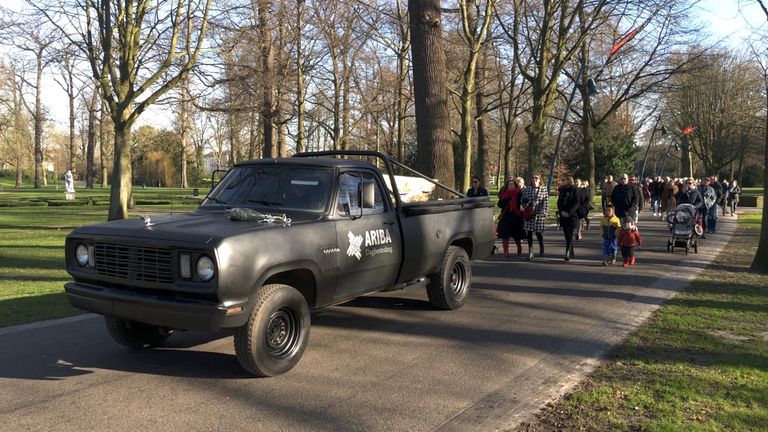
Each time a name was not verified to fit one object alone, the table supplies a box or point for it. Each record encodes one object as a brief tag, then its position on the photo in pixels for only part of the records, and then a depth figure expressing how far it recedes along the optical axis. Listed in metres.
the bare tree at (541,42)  23.00
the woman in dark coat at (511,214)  12.55
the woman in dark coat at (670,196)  20.02
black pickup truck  4.64
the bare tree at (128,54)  16.03
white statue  34.06
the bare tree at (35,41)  15.14
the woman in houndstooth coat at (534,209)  12.52
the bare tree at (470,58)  20.38
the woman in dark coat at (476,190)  13.58
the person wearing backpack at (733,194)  28.83
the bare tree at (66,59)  15.86
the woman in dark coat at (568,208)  12.02
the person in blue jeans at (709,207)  17.31
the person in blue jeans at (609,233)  11.85
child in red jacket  11.73
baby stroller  13.59
